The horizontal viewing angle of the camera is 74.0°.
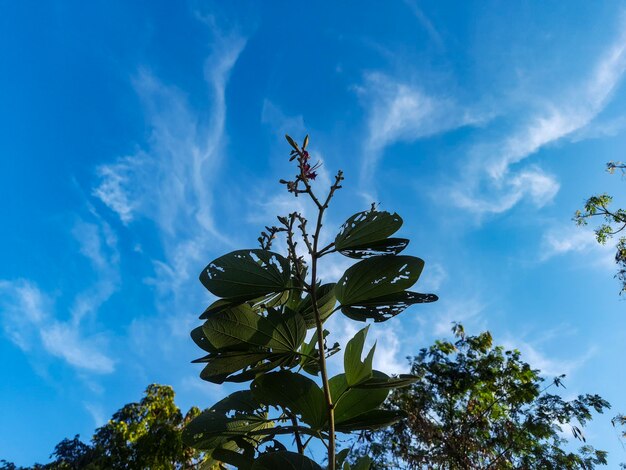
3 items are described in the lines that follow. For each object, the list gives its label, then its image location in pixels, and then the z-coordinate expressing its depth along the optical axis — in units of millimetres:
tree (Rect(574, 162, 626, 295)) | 9688
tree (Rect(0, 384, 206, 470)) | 5867
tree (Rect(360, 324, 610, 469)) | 6953
